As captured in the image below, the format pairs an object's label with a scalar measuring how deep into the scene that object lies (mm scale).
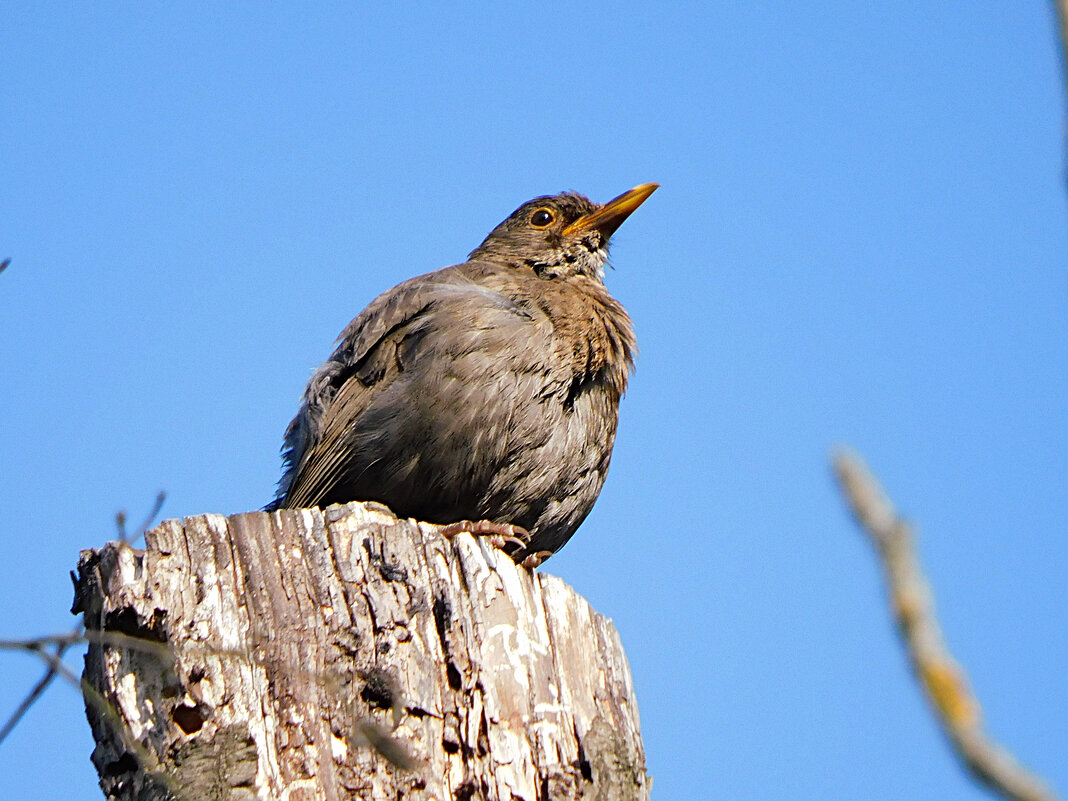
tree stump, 7008
